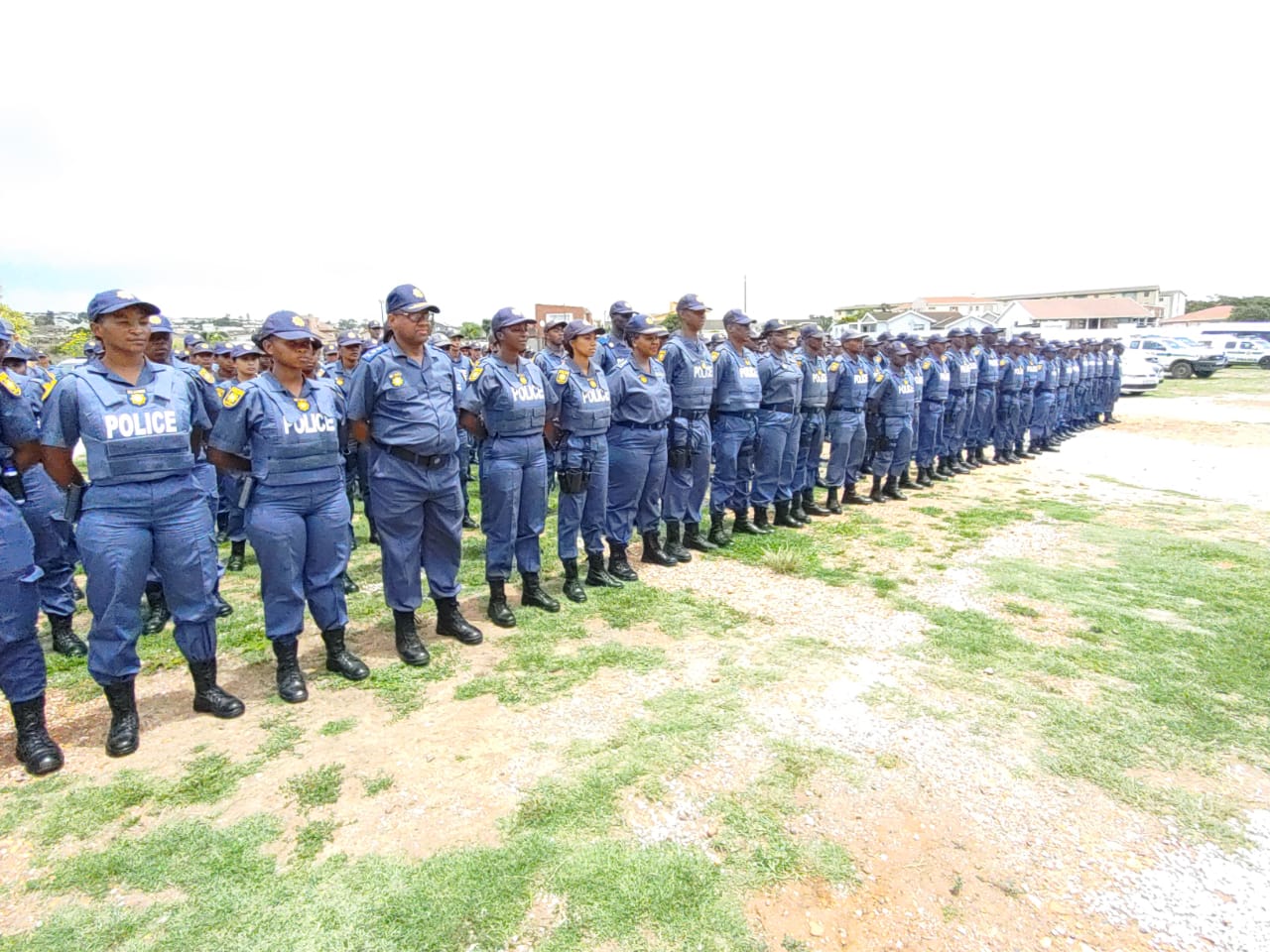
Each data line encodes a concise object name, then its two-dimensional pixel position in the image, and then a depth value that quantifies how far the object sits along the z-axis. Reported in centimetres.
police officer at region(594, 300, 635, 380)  646
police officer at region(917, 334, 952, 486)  957
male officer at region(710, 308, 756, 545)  661
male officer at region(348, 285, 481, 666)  408
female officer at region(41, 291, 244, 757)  317
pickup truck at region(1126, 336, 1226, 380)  2850
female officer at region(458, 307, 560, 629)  468
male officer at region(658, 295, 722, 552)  612
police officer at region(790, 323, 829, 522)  752
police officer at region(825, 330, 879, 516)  797
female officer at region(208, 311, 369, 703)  367
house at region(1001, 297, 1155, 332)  5988
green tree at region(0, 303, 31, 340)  1814
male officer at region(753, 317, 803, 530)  700
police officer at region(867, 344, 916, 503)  844
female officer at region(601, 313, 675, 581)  556
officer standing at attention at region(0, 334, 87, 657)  452
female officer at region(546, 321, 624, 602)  511
